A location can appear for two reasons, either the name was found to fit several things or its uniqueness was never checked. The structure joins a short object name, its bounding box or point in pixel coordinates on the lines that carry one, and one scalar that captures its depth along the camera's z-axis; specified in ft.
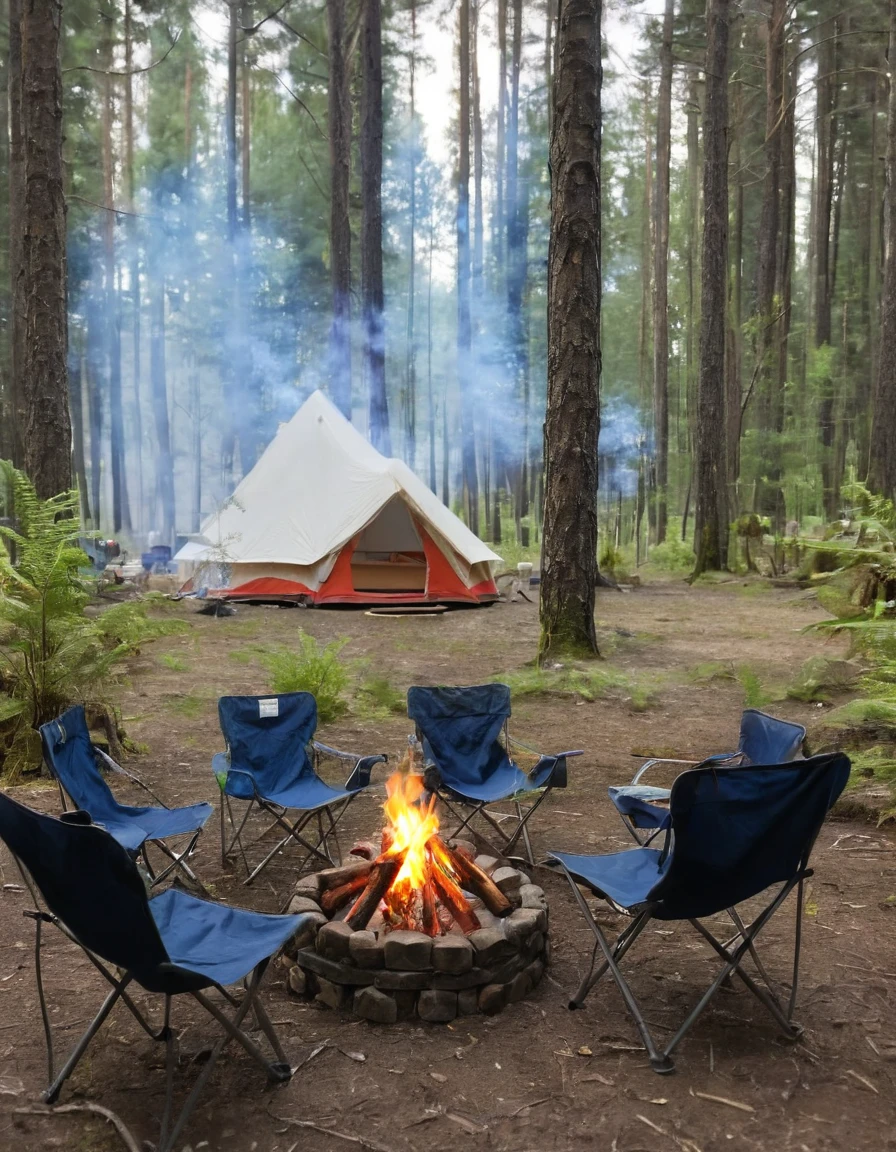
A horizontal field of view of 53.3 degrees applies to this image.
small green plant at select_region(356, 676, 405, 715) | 20.51
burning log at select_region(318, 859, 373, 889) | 9.78
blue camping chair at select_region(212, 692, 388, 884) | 11.90
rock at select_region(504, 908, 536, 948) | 8.59
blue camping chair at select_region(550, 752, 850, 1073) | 7.54
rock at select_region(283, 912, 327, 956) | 8.75
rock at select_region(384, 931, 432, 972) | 8.25
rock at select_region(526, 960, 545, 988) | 8.76
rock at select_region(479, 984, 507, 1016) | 8.34
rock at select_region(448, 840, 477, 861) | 10.49
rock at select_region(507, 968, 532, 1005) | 8.54
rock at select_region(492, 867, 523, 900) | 9.72
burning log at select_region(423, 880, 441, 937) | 8.81
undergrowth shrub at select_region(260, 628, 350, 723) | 19.35
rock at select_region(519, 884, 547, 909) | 9.28
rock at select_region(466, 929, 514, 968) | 8.34
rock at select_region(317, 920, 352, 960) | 8.40
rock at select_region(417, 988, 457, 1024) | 8.25
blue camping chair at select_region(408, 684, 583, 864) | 12.64
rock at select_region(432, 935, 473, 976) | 8.25
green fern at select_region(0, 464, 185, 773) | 15.61
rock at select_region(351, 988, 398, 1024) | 8.19
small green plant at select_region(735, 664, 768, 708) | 19.13
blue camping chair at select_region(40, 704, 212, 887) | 10.25
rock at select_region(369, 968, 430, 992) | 8.27
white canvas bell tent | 38.81
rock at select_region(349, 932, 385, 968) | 8.30
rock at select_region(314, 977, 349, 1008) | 8.43
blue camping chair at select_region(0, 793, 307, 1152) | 6.52
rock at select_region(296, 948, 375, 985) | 8.34
